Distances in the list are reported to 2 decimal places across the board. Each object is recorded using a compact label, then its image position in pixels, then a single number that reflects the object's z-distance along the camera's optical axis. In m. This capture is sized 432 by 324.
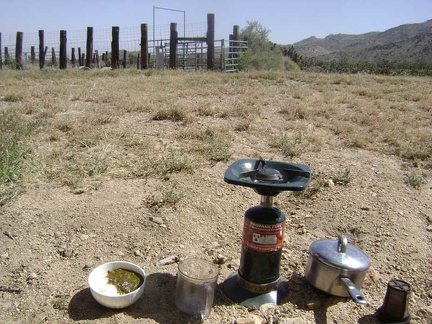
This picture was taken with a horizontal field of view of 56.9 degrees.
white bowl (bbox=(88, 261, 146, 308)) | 1.85
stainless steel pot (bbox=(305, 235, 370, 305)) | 1.99
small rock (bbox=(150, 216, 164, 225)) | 2.56
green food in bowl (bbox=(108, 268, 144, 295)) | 1.99
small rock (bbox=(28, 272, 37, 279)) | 2.06
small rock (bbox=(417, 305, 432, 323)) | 2.00
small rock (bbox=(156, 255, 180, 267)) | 2.28
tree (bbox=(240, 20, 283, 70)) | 15.80
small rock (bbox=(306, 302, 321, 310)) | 2.04
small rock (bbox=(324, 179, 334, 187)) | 3.14
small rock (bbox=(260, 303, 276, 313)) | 2.00
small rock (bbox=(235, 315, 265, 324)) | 1.87
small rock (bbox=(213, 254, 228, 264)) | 2.33
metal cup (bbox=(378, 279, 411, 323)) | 1.88
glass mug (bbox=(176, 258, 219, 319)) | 1.91
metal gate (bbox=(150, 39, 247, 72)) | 15.18
